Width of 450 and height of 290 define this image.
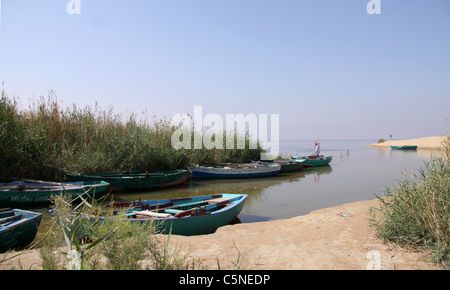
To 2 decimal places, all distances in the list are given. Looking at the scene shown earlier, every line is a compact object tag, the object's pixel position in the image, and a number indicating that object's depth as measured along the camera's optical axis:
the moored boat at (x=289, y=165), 20.12
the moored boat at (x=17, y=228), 4.72
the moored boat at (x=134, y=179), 11.07
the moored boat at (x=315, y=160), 23.47
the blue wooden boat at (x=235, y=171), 16.02
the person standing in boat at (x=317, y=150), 26.49
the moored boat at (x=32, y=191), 8.33
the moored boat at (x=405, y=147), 47.90
